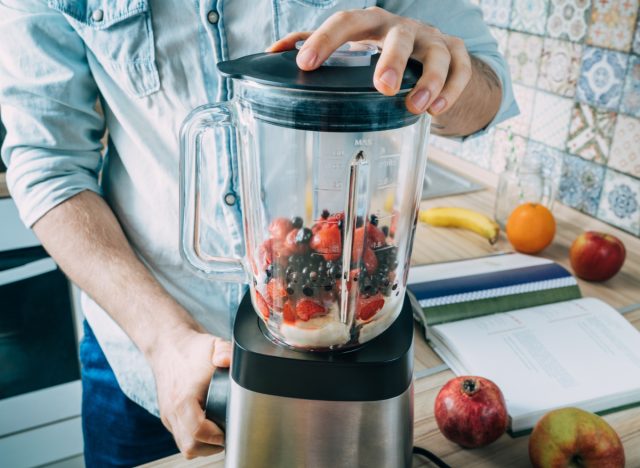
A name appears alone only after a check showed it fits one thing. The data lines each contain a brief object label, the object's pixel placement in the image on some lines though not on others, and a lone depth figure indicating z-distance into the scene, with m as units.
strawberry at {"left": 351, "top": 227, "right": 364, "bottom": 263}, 0.54
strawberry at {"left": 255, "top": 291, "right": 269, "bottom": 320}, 0.56
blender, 0.51
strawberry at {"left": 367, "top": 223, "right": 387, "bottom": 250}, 0.55
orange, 1.17
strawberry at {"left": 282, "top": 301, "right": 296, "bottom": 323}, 0.54
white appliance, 1.49
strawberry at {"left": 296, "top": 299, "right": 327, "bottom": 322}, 0.53
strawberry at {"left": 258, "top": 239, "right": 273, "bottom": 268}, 0.57
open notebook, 0.78
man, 0.83
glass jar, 1.33
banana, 1.25
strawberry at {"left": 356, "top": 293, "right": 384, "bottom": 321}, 0.54
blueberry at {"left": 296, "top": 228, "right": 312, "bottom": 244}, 0.53
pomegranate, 0.69
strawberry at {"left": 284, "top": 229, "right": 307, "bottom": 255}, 0.53
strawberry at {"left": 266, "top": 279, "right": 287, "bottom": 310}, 0.55
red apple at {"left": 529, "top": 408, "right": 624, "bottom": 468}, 0.64
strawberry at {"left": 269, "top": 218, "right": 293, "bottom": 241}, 0.56
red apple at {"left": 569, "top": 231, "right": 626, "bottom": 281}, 1.08
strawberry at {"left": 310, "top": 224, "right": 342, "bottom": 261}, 0.53
